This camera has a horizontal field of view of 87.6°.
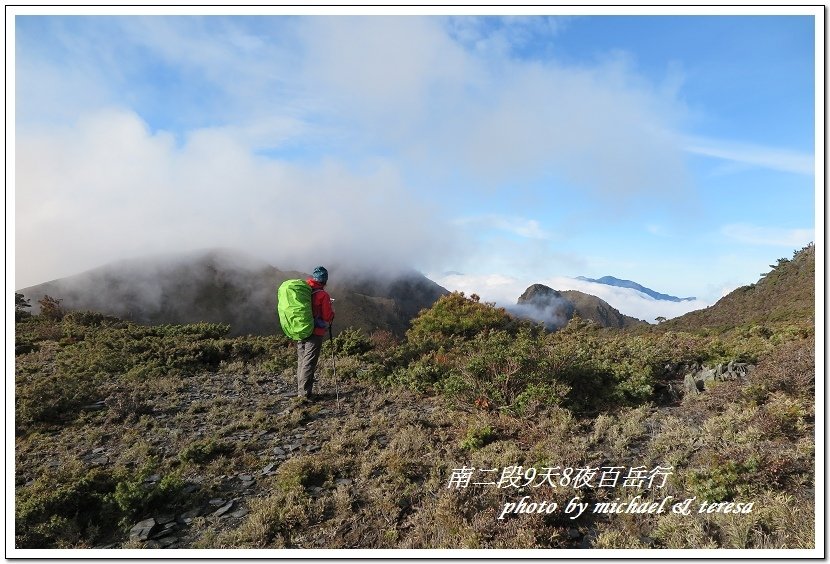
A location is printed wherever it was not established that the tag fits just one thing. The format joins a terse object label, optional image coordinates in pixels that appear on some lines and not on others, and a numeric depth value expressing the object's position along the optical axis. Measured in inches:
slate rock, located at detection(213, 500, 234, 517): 198.5
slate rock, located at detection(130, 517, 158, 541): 184.1
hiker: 357.4
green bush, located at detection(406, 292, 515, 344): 839.1
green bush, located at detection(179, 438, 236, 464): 255.1
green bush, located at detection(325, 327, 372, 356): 519.6
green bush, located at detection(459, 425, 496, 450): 255.3
